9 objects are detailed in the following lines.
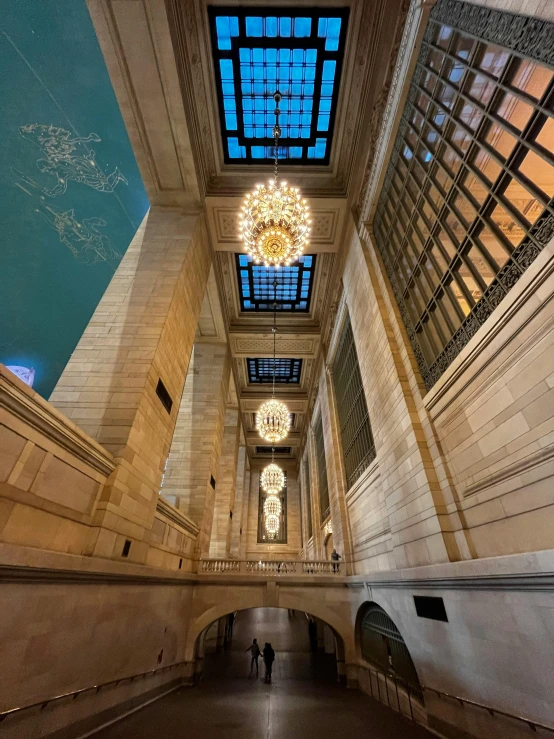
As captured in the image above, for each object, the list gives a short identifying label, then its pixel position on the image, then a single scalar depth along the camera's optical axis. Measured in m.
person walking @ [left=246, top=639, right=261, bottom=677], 7.74
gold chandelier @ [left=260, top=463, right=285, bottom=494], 13.08
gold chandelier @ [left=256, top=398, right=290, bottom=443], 9.62
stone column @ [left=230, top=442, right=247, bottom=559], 17.31
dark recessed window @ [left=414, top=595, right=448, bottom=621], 3.79
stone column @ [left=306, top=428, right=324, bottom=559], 14.26
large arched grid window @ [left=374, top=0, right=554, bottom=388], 3.09
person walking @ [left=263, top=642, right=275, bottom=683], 7.23
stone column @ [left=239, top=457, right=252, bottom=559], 19.18
